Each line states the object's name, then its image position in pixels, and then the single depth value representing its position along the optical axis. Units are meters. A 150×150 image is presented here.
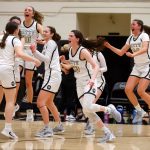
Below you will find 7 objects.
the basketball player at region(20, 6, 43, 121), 19.55
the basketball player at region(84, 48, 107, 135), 18.07
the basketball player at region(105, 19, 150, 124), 18.87
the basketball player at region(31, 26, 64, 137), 16.27
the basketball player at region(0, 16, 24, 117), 17.98
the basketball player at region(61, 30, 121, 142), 15.28
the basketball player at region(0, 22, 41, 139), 15.45
